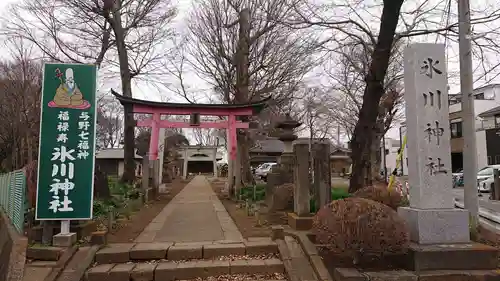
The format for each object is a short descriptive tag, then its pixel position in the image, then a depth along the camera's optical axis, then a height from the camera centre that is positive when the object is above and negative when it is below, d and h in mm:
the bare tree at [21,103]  20594 +3738
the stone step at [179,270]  5746 -1570
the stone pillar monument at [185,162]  43009 +795
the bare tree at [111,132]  51828 +5274
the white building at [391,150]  56219 +2908
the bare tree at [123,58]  17812 +5432
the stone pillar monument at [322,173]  7738 -84
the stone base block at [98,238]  6684 -1238
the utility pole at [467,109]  7199 +1177
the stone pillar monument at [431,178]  5328 -134
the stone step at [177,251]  6348 -1408
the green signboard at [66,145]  6488 +408
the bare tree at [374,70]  8367 +2366
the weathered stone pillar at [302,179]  7387 -197
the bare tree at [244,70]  18062 +5128
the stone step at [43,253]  6102 -1378
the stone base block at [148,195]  14256 -1036
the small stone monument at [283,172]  9791 -98
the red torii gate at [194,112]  15742 +2423
